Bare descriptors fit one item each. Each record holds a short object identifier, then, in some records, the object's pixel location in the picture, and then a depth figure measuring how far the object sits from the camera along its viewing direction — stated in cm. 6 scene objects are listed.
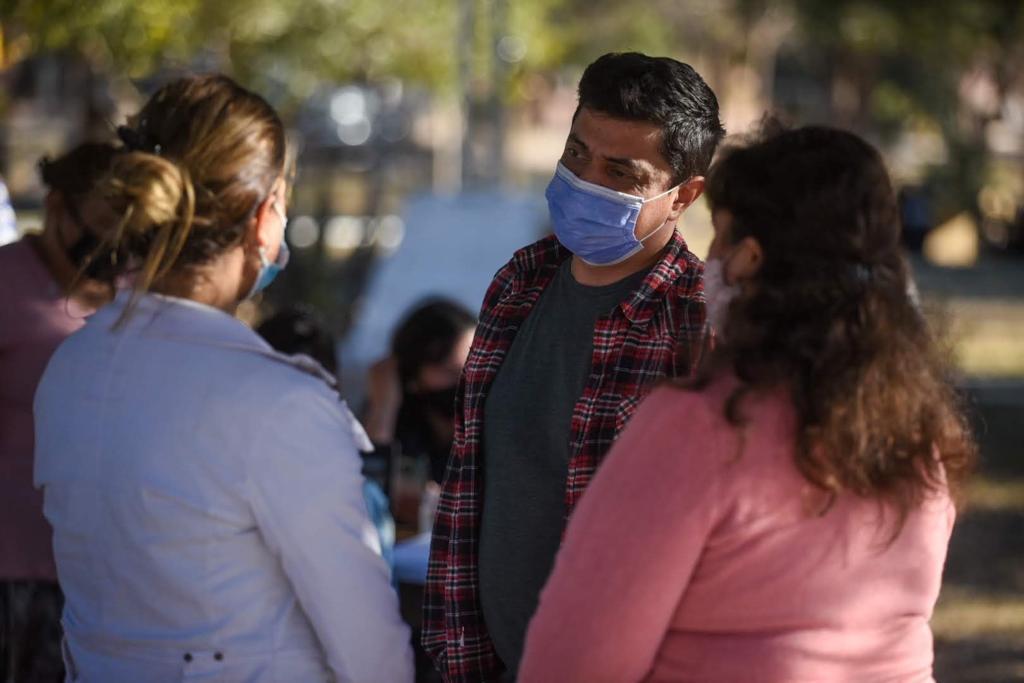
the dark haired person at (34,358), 635
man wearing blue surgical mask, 485
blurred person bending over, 1004
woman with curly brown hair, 369
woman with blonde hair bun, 434
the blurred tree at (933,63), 3975
